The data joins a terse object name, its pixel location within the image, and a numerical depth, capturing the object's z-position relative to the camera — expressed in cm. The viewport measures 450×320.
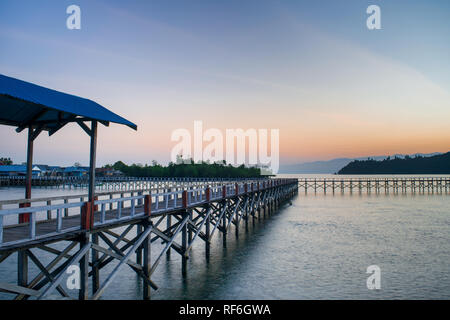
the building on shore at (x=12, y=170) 10711
